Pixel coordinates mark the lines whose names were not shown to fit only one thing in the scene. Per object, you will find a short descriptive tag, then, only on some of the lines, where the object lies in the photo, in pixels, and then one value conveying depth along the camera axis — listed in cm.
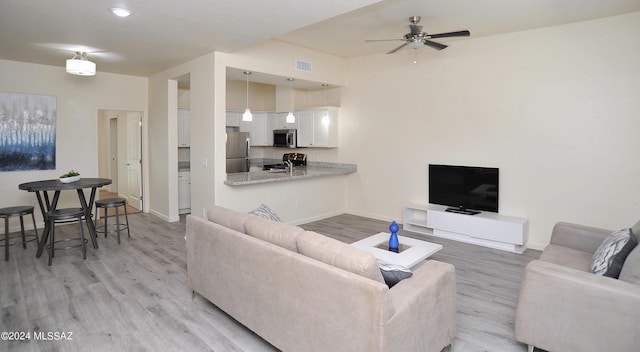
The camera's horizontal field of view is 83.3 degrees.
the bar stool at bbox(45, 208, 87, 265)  418
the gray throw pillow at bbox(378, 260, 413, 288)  220
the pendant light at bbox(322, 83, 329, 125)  679
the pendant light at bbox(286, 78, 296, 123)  630
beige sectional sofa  182
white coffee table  333
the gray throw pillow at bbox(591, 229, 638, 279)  238
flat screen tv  516
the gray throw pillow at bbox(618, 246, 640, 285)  212
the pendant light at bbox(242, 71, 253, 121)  549
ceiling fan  437
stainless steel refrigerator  761
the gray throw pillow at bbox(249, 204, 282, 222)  333
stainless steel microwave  752
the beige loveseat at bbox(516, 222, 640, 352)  201
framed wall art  550
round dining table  416
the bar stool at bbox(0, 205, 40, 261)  422
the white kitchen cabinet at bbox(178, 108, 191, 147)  711
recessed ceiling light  334
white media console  476
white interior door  719
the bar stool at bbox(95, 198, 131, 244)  493
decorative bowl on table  446
